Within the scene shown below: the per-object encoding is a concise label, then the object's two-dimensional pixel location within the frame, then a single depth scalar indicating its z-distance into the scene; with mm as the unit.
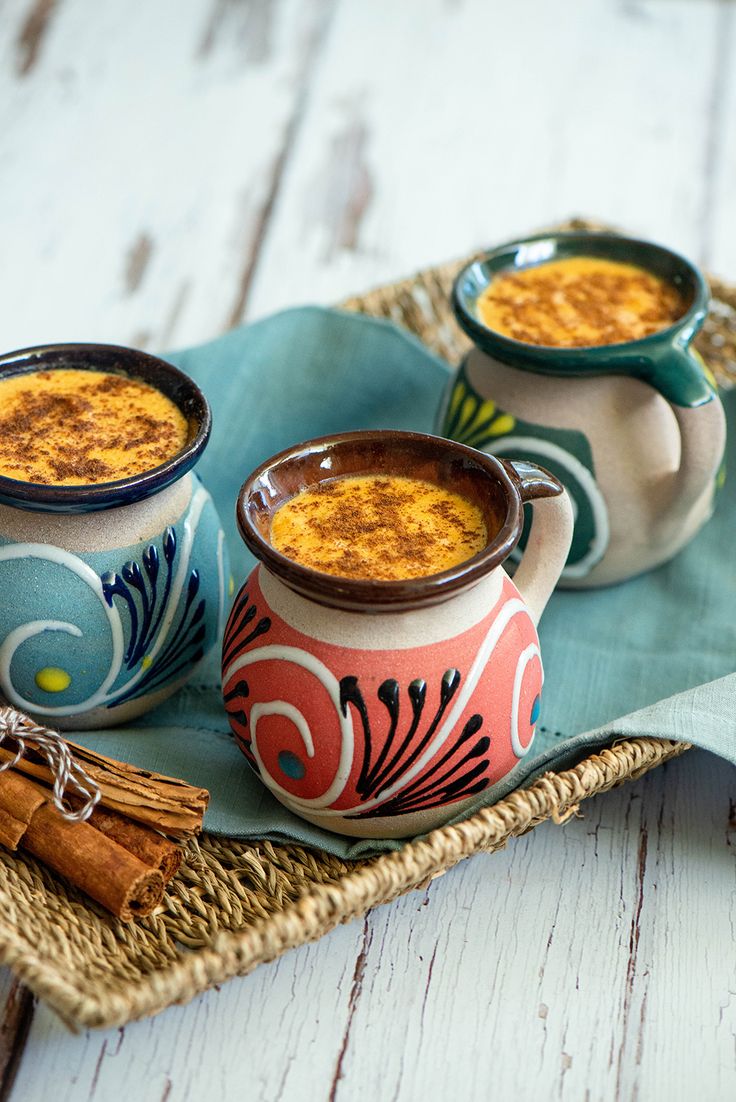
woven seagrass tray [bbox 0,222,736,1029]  627
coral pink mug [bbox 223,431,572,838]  663
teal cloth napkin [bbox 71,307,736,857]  703
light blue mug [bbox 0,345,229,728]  700
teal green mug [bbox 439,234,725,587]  760
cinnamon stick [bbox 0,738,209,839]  685
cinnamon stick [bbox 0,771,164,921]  670
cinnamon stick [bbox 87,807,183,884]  679
